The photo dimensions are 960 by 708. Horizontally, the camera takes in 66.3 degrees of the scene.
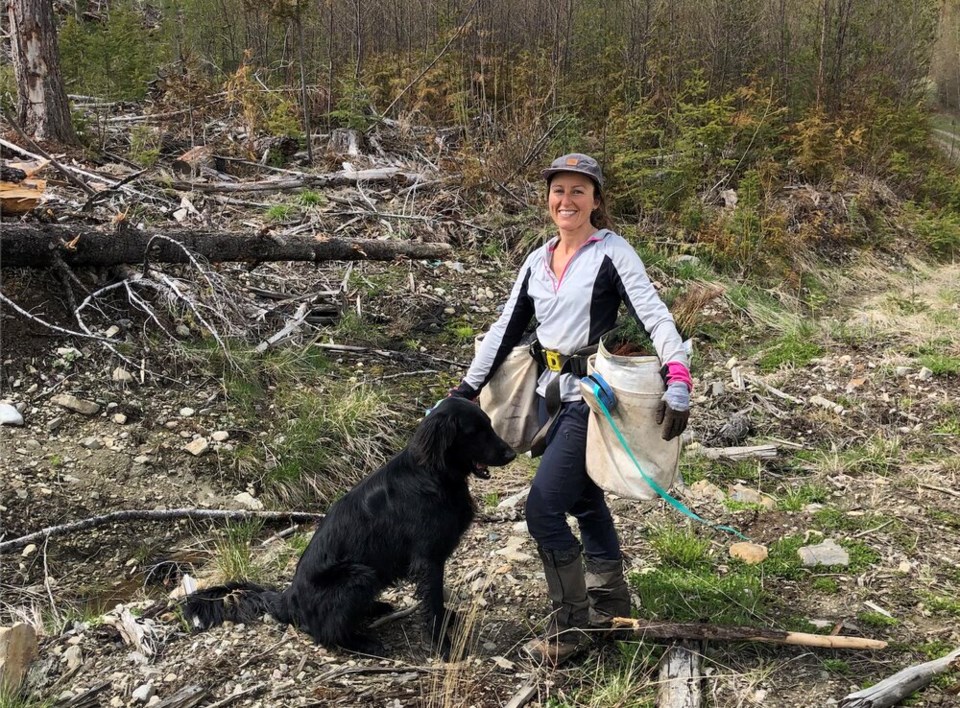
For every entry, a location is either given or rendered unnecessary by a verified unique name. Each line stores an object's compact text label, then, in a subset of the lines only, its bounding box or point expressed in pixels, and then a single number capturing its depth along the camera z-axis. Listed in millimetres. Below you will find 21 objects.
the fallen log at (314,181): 8609
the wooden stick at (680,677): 2846
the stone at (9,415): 5047
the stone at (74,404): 5262
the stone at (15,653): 3059
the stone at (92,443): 5113
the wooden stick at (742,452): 5293
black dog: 3088
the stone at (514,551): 4113
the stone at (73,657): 3282
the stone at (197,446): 5297
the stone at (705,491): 4750
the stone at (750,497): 4613
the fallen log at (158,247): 5480
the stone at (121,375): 5559
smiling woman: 2910
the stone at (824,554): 3863
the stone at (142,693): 3031
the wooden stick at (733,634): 2969
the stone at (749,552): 3939
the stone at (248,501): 5055
